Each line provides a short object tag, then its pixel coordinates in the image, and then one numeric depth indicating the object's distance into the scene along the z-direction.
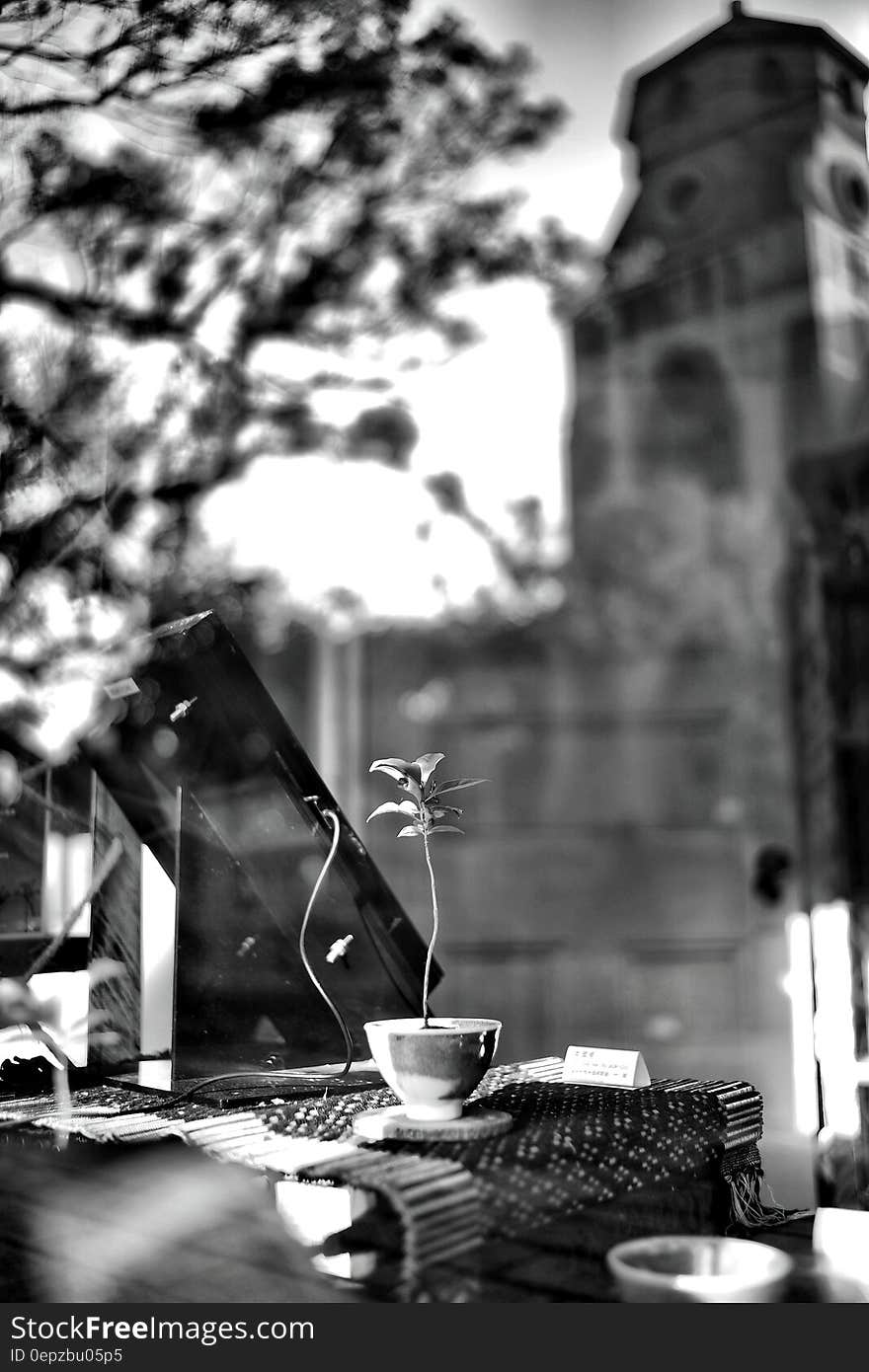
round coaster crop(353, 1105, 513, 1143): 1.00
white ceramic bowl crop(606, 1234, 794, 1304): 0.88
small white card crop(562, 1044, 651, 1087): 1.25
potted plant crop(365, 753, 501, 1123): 1.01
